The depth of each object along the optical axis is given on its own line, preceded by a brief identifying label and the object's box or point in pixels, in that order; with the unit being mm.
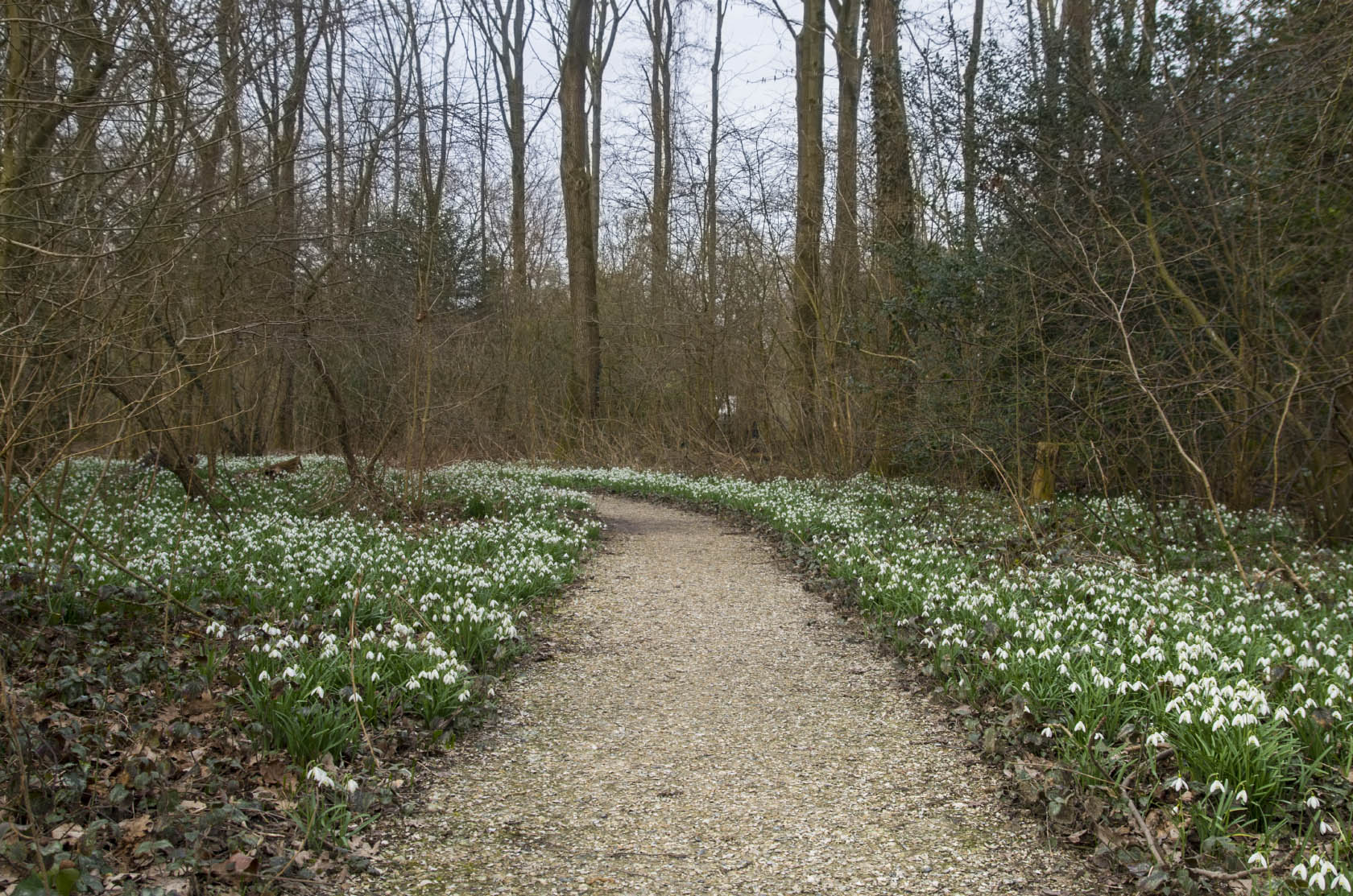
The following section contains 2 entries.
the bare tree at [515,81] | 24781
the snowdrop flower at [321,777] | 3441
